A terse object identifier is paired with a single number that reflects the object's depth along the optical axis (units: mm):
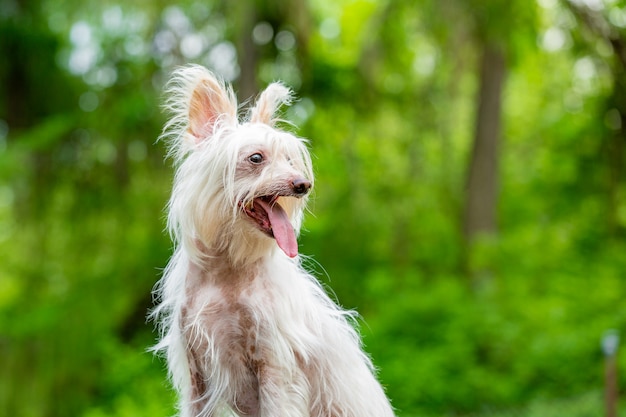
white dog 2633
